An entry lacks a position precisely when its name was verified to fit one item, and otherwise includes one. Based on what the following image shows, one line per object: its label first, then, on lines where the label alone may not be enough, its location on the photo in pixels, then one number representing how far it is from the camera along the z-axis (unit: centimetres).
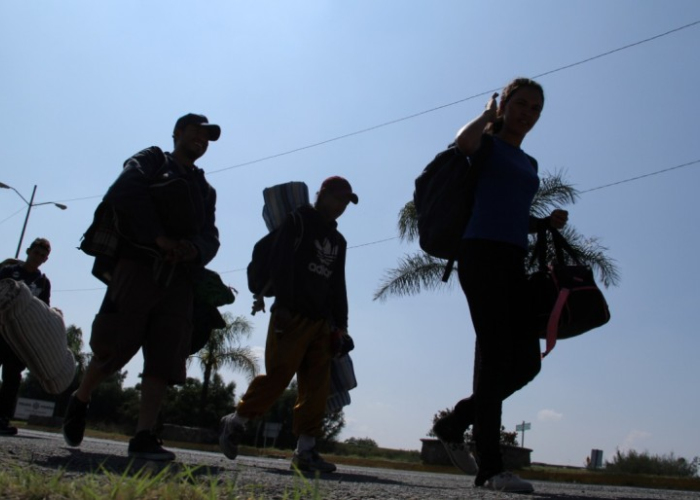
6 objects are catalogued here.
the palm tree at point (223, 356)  2772
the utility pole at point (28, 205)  2581
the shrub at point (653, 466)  1404
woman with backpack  332
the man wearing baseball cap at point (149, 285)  388
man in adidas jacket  455
